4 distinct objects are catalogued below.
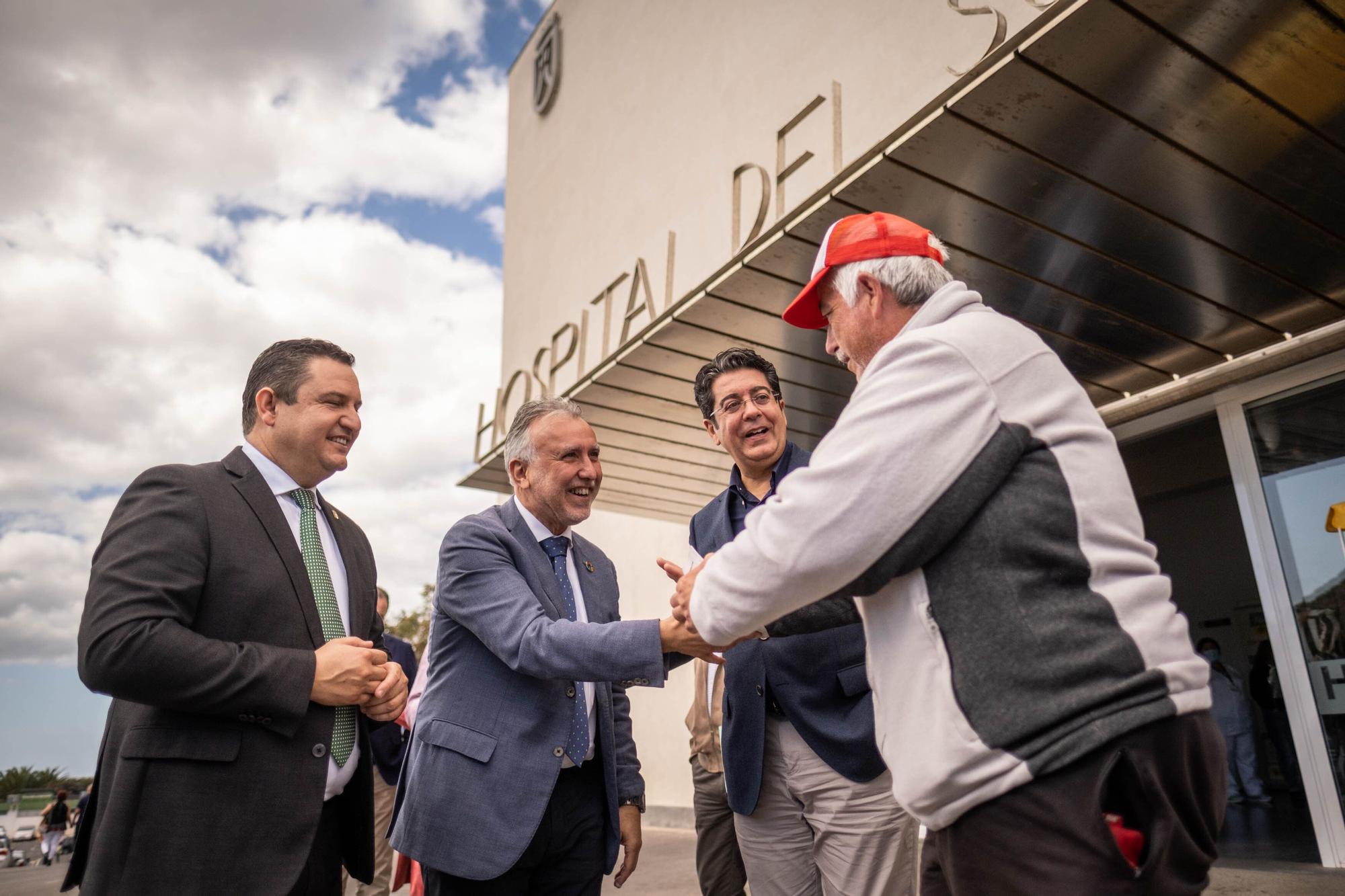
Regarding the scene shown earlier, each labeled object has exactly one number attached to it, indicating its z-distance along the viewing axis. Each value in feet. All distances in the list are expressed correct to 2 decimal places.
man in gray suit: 5.80
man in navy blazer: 7.77
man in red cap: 4.05
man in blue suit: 7.00
